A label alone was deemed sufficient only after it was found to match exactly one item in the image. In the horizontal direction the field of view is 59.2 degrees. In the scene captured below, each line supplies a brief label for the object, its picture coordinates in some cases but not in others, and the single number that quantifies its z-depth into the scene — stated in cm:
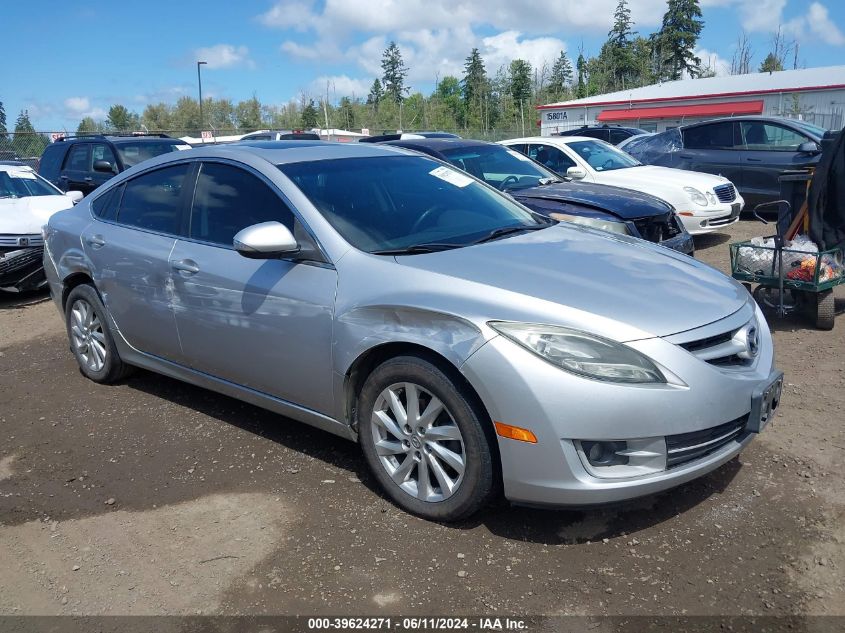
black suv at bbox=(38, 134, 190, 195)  1213
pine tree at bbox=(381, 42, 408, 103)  8188
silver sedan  293
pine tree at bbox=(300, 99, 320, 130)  5169
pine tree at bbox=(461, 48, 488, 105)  7062
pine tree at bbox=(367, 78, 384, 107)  6920
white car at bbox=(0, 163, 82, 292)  830
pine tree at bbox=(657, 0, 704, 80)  6581
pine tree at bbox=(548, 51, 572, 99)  6188
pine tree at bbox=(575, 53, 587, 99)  7249
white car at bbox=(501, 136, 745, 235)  966
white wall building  3225
